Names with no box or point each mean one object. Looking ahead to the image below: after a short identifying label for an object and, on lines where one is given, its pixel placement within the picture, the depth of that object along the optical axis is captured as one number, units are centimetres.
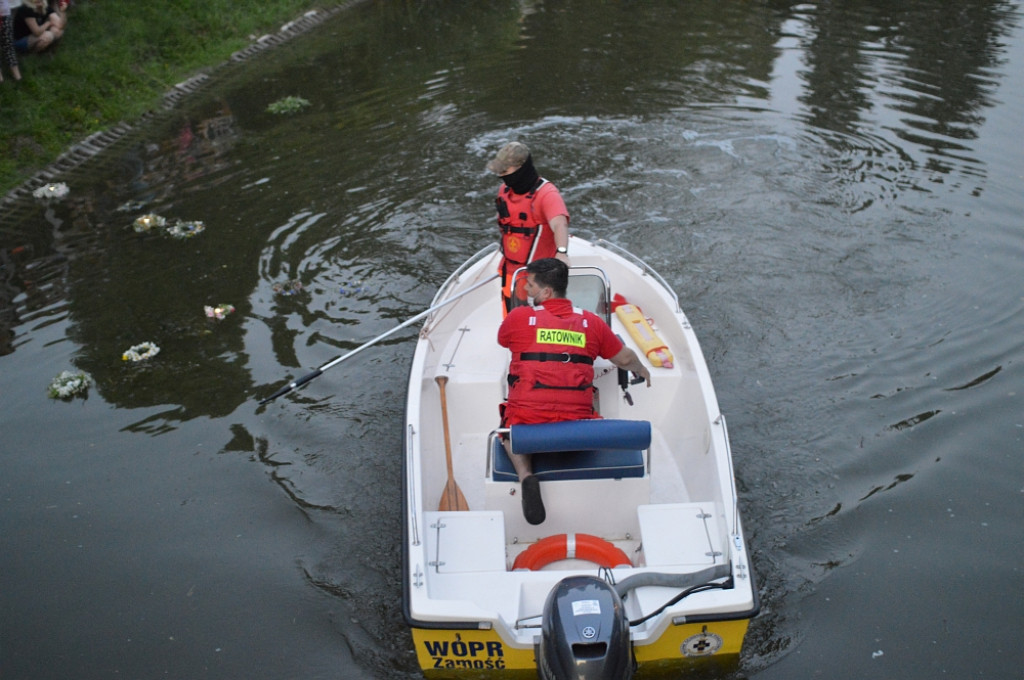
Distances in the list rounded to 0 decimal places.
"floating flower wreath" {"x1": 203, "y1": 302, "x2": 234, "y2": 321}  785
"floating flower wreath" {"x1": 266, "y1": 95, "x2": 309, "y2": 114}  1304
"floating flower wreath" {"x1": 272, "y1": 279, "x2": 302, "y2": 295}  834
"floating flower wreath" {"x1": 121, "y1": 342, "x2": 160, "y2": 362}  735
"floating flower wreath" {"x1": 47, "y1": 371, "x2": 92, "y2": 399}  694
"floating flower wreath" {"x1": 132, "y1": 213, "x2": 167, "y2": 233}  966
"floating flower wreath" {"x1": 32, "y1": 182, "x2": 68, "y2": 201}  1072
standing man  590
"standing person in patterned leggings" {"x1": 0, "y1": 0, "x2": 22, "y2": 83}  1162
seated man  472
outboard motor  350
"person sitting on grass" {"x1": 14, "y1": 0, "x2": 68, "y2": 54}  1248
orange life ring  457
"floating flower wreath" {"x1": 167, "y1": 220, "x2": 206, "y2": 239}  945
